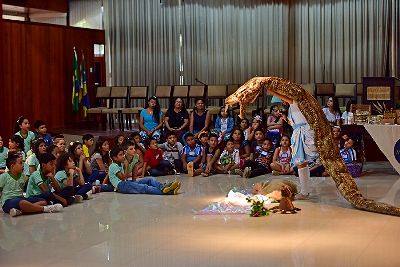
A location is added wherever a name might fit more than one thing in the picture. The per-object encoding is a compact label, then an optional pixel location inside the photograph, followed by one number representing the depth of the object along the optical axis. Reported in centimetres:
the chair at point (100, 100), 1485
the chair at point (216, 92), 1460
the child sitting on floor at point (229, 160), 1085
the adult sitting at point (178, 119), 1217
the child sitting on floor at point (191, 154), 1102
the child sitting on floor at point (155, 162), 1080
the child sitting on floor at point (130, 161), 930
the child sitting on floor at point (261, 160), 1064
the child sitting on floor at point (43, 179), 778
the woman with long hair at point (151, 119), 1223
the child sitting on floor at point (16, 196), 752
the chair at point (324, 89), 1420
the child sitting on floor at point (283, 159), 1062
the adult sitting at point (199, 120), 1218
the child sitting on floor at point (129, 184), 888
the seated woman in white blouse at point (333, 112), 1184
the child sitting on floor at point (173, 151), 1113
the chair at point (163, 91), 1505
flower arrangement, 731
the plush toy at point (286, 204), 748
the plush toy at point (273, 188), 817
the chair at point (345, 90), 1395
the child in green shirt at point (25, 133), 1075
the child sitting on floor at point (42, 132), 1081
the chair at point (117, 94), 1519
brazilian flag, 1527
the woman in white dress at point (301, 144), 823
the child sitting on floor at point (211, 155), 1082
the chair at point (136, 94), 1506
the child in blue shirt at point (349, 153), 1036
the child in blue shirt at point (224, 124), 1205
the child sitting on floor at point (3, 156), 1002
